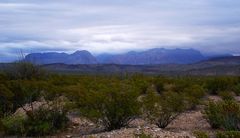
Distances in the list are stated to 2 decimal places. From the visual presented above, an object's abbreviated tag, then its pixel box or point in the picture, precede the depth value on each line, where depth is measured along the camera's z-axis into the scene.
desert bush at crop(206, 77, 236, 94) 15.77
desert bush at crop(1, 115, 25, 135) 8.07
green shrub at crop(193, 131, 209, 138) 5.04
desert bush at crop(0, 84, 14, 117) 9.55
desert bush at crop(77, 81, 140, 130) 7.97
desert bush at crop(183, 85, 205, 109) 11.06
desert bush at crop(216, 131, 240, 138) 5.01
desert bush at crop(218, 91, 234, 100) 12.88
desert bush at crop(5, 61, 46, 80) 14.08
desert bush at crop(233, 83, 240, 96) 15.21
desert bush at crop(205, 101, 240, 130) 7.30
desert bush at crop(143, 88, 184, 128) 8.22
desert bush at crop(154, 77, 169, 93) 15.94
